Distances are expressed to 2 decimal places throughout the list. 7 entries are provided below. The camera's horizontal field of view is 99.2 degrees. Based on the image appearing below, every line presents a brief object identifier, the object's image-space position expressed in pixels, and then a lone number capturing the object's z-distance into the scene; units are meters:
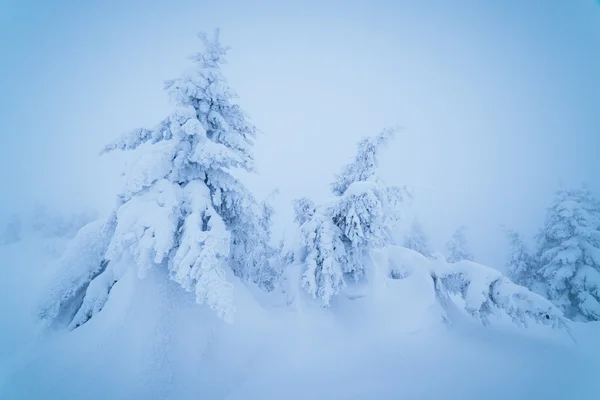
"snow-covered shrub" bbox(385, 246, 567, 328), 7.28
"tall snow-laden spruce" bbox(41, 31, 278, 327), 6.06
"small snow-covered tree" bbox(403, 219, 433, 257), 30.93
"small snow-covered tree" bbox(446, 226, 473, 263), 28.69
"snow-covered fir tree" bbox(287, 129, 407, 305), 8.86
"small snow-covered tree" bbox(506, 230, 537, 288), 20.61
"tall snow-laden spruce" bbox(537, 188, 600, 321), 14.41
